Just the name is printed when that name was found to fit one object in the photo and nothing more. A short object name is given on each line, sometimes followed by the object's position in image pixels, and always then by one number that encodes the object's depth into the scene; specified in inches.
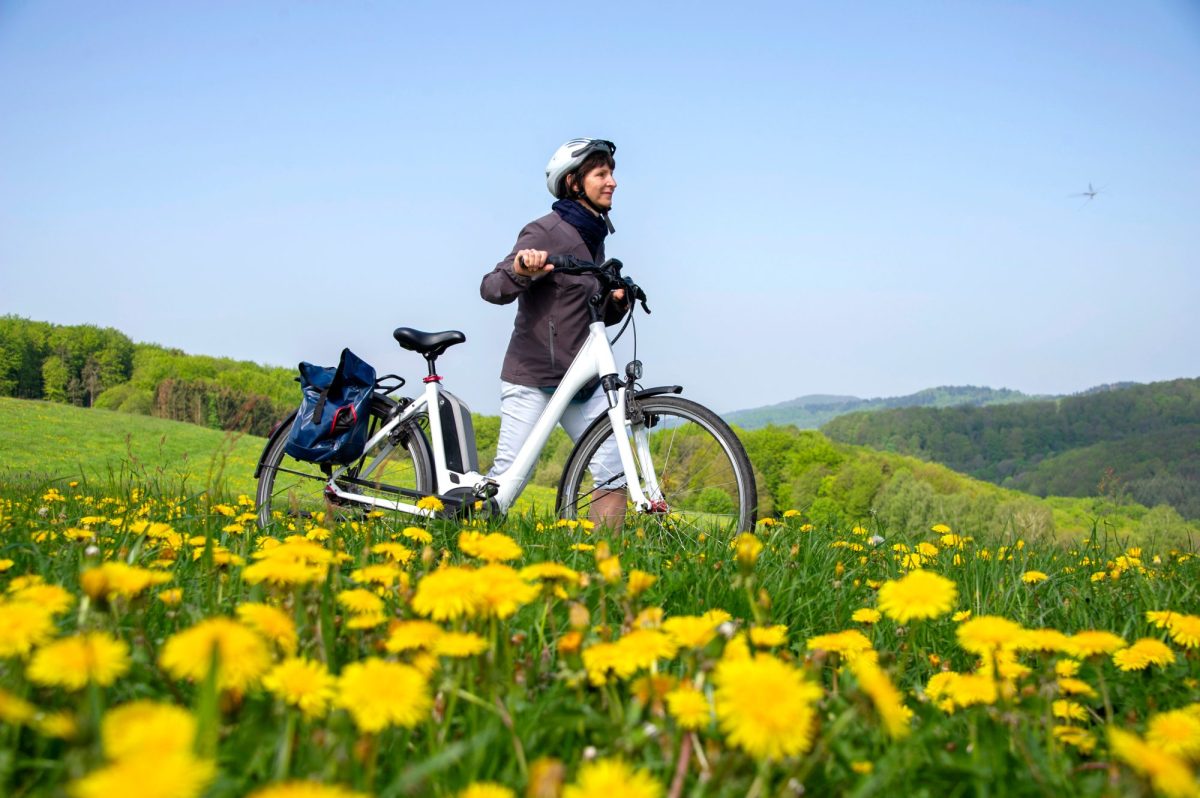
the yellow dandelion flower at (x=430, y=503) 127.6
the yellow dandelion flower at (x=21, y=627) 44.6
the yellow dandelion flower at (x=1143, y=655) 61.4
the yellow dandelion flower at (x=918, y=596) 54.6
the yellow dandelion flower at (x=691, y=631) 51.8
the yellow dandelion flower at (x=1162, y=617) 69.5
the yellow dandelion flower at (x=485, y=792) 33.8
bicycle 166.7
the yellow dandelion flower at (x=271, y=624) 49.0
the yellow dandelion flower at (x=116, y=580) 48.2
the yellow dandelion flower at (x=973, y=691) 57.1
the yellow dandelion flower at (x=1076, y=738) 53.7
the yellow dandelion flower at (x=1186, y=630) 67.6
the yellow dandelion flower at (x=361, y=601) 57.4
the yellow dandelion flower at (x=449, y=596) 51.8
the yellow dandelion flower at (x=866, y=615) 75.7
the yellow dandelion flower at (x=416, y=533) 94.3
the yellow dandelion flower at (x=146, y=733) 28.6
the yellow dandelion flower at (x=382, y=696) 38.8
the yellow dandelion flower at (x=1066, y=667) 64.3
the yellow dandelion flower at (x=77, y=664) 40.4
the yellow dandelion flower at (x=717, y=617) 58.6
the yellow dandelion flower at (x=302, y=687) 42.9
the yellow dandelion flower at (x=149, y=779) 25.6
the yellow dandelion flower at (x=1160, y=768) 32.0
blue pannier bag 194.7
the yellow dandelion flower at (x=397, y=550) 75.8
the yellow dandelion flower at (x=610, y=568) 57.1
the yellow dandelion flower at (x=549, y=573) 58.4
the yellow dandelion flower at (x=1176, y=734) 46.8
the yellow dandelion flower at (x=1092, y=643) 57.7
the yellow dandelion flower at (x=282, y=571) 55.7
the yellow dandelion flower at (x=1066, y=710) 60.5
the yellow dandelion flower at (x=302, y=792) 28.0
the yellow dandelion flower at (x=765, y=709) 36.5
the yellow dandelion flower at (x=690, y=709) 43.6
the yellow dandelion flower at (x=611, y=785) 30.8
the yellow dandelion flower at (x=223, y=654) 41.0
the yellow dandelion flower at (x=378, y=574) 65.2
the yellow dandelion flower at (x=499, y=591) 51.3
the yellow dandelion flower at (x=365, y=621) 54.2
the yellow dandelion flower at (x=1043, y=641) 55.6
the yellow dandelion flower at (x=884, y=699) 40.1
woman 199.9
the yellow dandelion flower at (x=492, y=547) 63.6
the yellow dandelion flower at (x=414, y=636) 49.2
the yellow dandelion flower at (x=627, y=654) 49.4
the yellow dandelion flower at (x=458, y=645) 48.8
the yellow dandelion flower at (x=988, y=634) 54.4
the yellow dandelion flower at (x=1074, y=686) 58.4
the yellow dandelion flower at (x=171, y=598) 71.8
